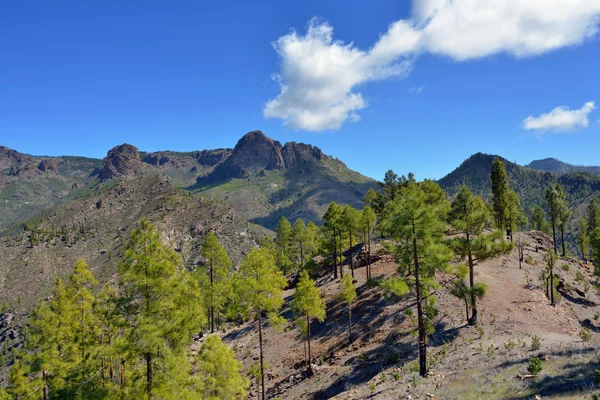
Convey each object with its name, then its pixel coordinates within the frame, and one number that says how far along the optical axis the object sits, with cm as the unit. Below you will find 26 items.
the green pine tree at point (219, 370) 2395
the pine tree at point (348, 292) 3409
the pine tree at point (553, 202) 6056
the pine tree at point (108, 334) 1497
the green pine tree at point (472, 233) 2767
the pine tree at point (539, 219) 9350
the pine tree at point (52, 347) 2253
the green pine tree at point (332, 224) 4969
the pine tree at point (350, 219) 4834
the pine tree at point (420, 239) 2164
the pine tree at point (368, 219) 4809
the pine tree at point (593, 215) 7262
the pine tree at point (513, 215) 5791
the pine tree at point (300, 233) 6631
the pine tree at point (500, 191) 5656
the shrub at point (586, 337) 2222
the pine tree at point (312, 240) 6825
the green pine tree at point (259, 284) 2505
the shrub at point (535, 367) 1630
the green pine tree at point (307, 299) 3170
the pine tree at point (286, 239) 7444
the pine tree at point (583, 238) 7612
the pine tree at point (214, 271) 4812
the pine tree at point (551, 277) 3534
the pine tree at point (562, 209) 6093
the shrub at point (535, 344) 2197
